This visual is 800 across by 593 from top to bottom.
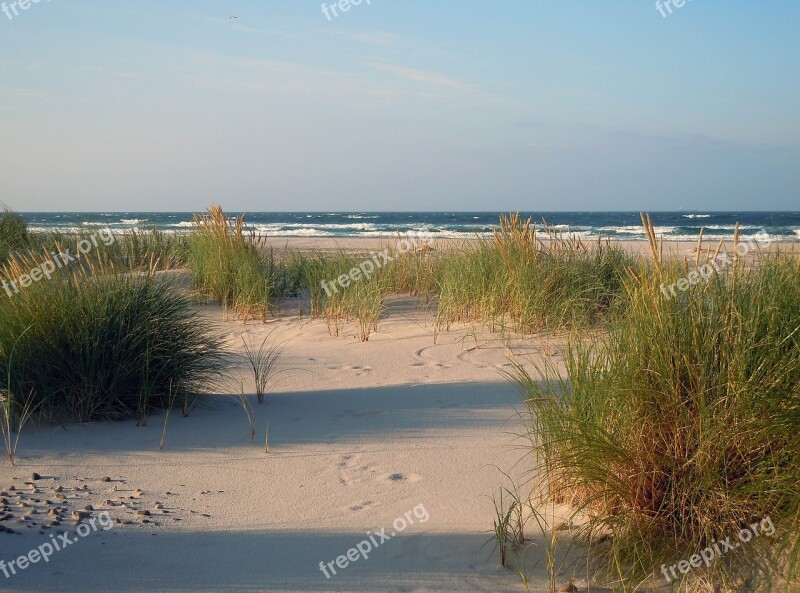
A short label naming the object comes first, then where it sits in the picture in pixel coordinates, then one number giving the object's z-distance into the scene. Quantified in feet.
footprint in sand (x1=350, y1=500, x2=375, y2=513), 11.77
